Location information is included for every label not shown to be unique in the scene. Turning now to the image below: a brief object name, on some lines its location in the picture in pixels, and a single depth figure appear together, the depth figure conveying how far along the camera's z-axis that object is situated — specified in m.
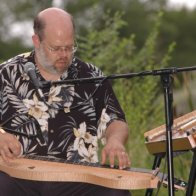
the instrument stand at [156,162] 8.52
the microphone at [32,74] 7.69
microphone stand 7.16
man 8.80
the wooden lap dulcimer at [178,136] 7.72
